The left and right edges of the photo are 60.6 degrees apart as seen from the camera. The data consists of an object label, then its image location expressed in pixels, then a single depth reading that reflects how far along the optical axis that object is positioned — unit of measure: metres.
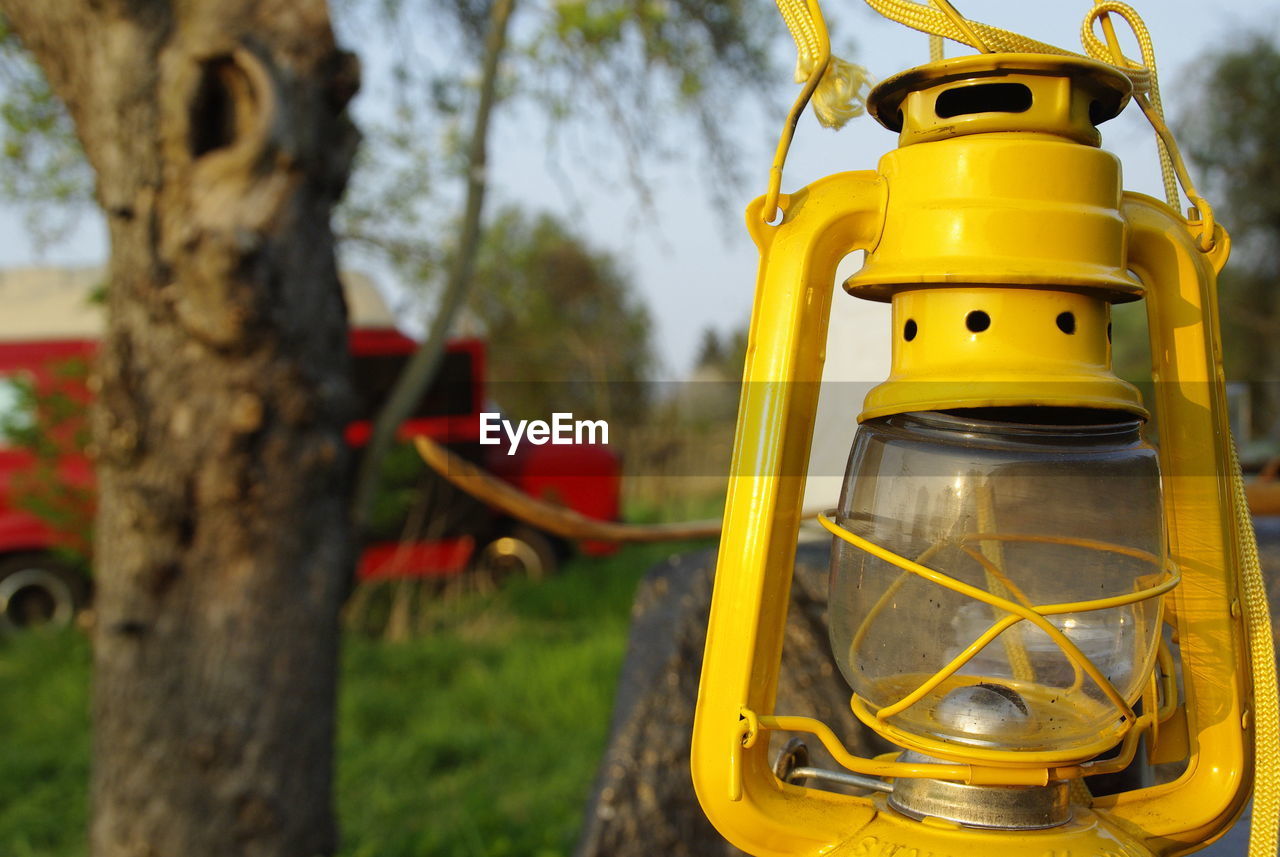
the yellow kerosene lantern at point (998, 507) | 0.74
